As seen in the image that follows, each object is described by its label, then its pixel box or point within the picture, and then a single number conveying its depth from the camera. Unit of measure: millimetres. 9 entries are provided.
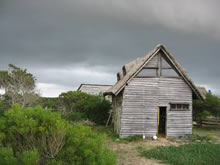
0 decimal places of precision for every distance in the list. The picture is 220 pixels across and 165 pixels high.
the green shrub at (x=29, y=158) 4188
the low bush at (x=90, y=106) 22605
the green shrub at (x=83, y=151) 4926
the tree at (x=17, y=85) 22359
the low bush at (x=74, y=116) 21203
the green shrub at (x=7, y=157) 4348
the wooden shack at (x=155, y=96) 15609
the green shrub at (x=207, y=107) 22453
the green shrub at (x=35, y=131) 4863
